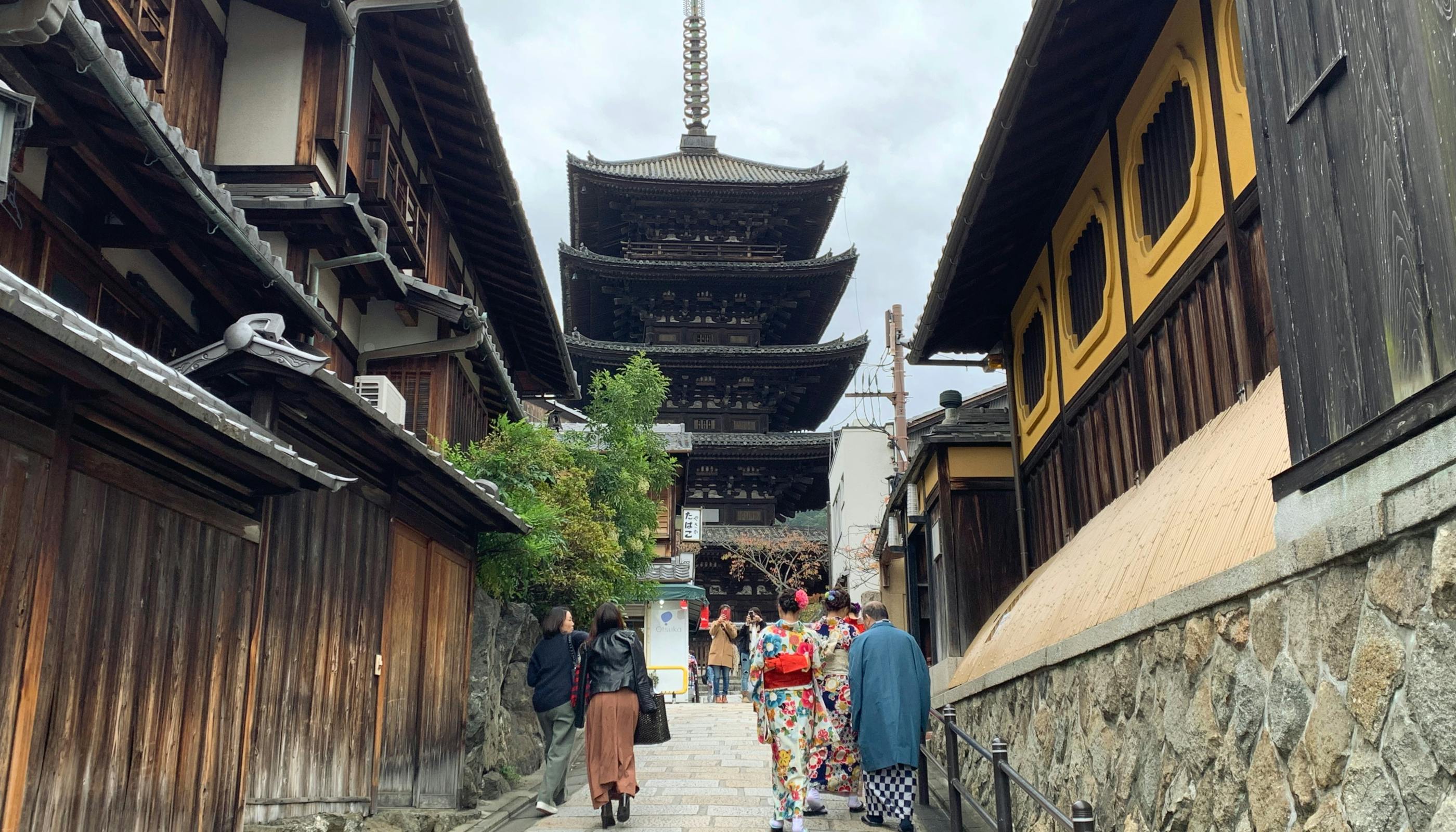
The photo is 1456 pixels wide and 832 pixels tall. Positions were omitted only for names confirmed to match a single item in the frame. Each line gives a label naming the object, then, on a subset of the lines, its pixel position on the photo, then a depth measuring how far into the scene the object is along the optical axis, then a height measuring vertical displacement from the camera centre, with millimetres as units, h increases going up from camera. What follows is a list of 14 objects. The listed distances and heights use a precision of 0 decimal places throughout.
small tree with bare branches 36344 +3762
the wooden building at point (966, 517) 12328 +1689
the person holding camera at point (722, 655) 23406 +484
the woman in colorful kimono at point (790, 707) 8297 -215
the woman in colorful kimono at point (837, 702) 9219 -195
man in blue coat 8289 -257
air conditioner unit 11023 +2715
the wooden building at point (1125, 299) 6152 +2535
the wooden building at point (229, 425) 4582 +1186
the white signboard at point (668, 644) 25125 +753
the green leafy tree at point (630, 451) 17734 +3658
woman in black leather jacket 8680 -170
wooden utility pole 29264 +7689
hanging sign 33969 +4371
